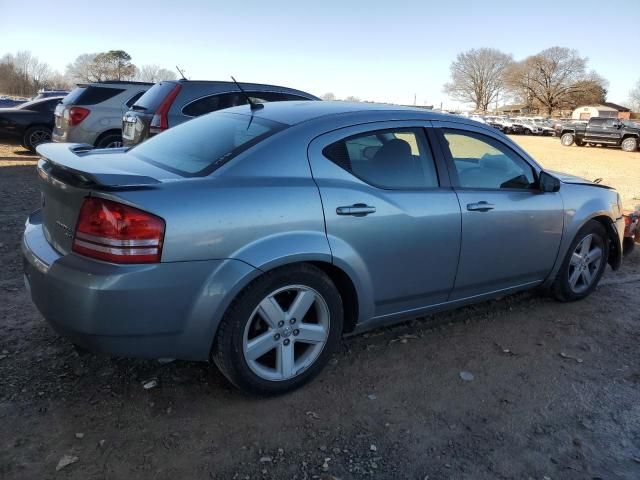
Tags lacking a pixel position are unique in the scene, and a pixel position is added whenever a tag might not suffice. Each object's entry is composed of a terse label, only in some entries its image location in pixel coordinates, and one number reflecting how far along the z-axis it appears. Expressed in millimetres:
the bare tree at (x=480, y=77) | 109375
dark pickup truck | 27386
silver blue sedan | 2395
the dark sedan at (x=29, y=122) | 12054
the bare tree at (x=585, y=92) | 98438
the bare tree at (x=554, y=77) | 98438
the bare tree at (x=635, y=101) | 113381
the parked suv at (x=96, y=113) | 8695
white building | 83519
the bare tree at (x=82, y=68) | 89312
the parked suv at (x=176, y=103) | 6629
